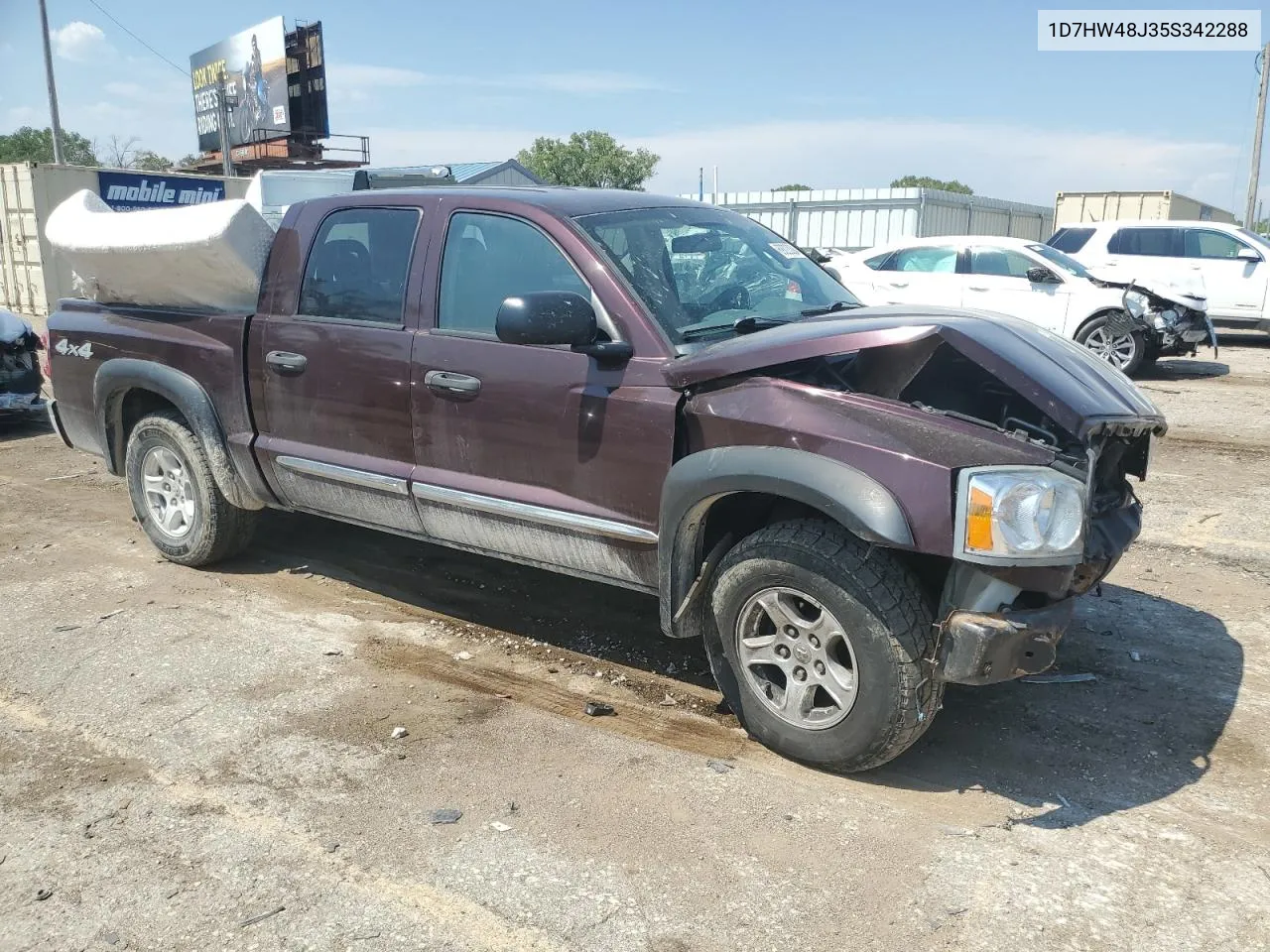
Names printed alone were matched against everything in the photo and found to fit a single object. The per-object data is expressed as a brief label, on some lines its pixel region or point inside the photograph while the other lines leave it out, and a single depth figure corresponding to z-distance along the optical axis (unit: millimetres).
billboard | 41438
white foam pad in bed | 4785
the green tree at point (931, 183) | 62712
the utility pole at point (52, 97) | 25595
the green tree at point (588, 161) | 50250
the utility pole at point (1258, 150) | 29978
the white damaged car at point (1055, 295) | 11719
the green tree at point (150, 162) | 48425
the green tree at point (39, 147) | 56784
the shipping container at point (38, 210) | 18062
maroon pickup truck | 3049
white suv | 14805
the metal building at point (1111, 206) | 24297
